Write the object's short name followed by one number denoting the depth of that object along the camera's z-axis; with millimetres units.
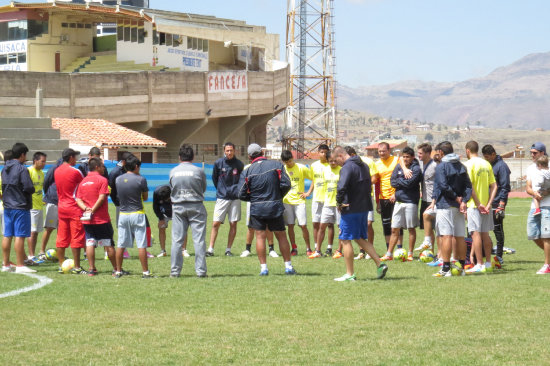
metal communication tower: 82812
